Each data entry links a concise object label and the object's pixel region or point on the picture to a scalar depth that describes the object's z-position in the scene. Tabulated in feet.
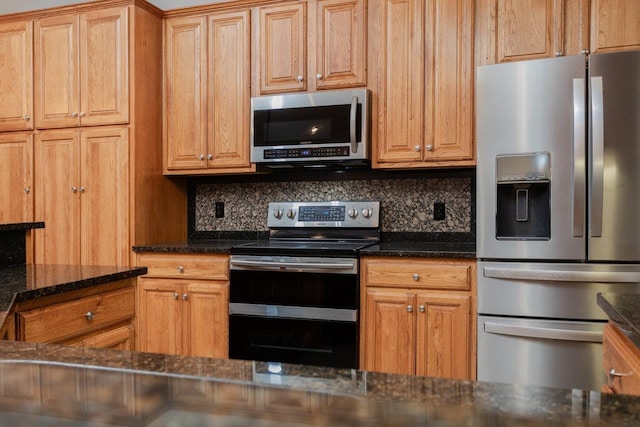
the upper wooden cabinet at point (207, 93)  10.43
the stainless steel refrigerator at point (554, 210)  7.54
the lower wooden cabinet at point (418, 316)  8.37
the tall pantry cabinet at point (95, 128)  10.22
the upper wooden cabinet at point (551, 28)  8.16
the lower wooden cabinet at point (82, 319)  5.01
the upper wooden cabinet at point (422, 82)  9.09
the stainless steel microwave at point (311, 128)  9.56
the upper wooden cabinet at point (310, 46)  9.73
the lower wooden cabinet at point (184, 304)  9.53
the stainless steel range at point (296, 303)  8.75
